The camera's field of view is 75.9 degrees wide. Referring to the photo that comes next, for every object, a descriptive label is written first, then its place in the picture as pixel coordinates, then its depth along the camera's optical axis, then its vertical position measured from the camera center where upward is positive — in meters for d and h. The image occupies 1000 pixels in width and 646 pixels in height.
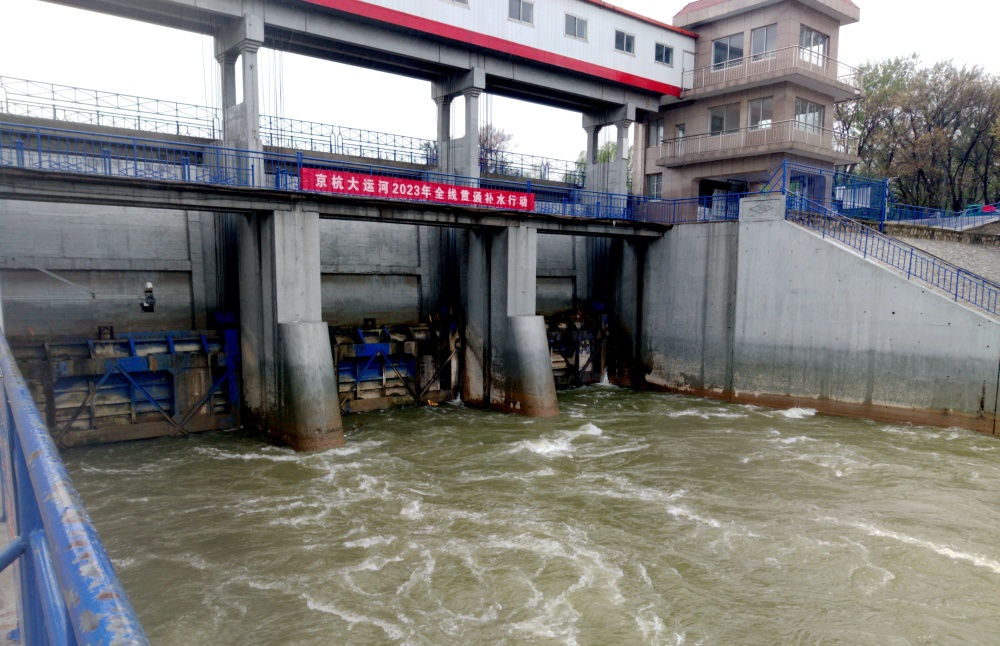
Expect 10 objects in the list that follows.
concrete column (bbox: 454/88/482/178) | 21.88 +4.38
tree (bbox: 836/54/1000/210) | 37.69 +8.93
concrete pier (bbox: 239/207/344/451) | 15.04 -1.50
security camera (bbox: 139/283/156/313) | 15.34 -0.75
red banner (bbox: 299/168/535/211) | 16.05 +2.22
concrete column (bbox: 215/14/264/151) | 17.47 +5.01
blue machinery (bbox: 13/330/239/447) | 14.67 -2.81
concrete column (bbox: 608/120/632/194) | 26.89 +4.46
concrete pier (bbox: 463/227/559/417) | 19.16 -1.83
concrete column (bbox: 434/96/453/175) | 22.69 +4.91
